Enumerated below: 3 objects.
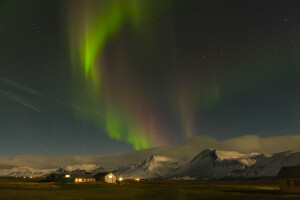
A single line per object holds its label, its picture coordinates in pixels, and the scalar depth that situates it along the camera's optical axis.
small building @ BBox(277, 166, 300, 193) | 49.40
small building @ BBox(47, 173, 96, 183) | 114.19
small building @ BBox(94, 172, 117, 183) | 122.00
